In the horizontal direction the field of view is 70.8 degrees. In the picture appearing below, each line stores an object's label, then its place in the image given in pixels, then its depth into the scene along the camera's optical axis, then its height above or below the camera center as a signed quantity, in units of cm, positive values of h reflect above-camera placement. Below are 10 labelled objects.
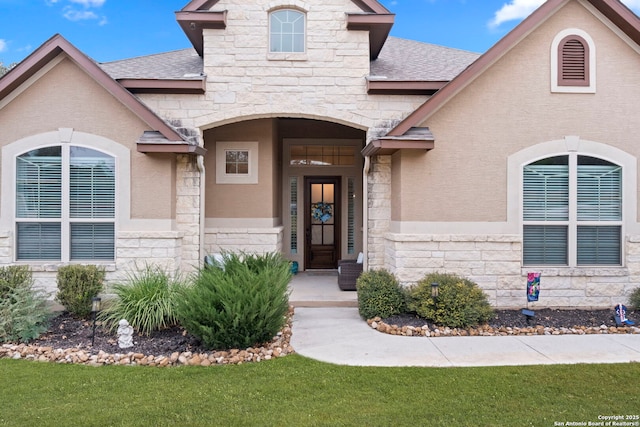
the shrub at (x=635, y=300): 793 -153
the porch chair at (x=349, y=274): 954 -131
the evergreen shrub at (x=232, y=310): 579 -128
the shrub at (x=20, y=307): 647 -143
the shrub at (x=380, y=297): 757 -143
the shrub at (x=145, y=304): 667 -140
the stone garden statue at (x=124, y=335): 612 -168
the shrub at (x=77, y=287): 739 -125
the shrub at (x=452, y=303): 709 -146
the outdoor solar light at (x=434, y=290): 712 -123
